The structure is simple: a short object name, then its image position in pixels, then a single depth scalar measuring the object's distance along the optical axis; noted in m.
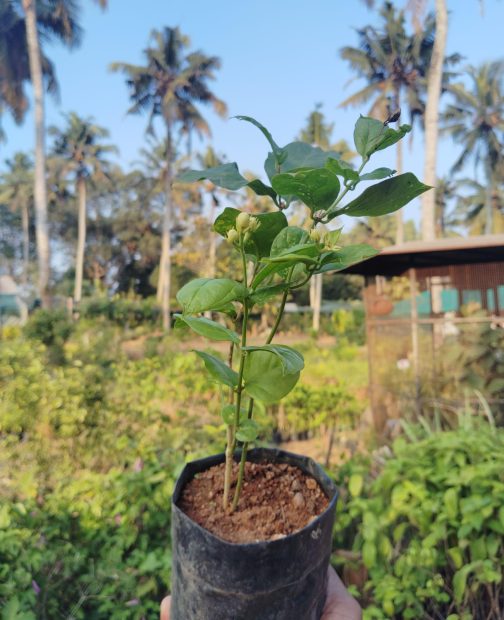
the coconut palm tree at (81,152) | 23.77
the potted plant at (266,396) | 0.54
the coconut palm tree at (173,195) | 21.75
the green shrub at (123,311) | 17.72
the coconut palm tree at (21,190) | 31.14
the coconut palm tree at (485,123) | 23.61
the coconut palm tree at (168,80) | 18.66
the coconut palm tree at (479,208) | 27.39
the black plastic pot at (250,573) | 0.61
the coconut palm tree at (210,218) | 19.86
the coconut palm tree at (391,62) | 16.97
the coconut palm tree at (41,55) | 12.78
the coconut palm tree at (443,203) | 29.68
